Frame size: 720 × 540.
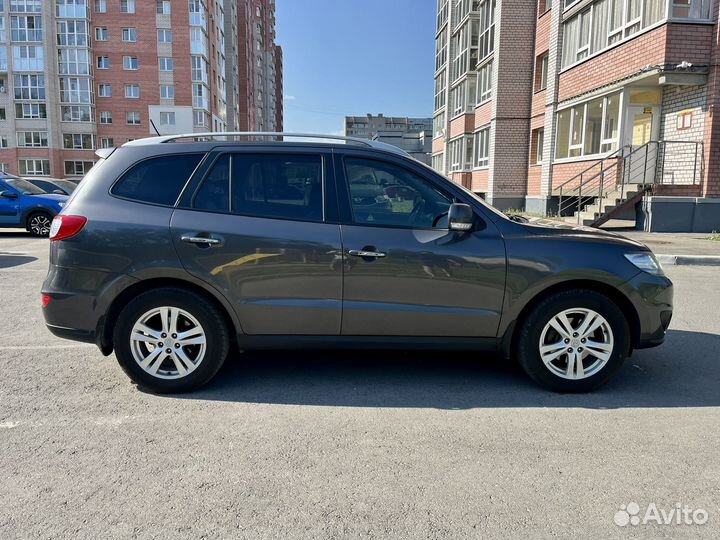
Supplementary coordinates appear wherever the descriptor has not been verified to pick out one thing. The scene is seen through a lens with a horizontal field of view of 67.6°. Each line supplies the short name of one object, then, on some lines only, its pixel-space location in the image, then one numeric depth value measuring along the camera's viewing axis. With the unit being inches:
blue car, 562.6
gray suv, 150.2
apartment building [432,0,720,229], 549.3
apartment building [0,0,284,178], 2210.9
